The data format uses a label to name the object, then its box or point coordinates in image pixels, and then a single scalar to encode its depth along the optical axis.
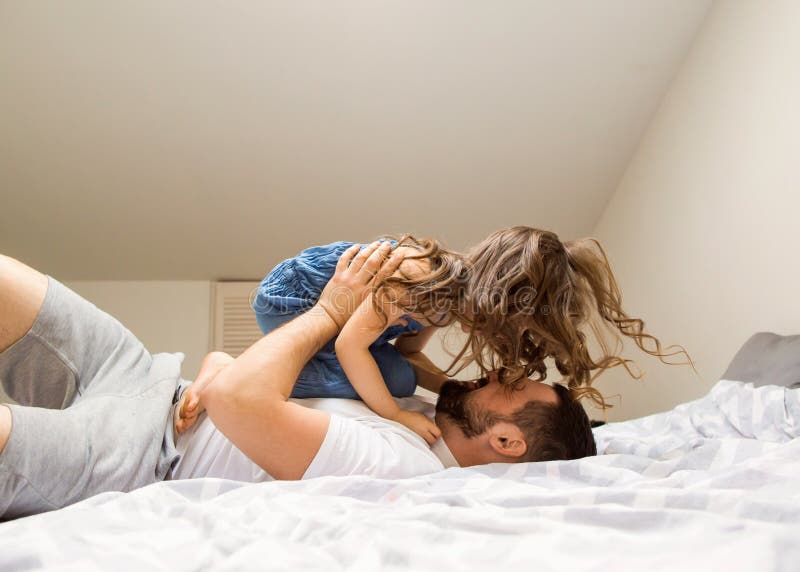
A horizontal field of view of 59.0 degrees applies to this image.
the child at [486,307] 1.31
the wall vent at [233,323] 3.64
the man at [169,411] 1.09
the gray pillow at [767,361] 1.72
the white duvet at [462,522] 0.75
